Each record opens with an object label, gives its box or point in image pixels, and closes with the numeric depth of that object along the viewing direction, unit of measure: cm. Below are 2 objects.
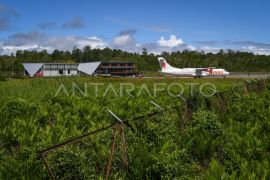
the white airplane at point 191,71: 8904
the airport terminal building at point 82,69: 11462
